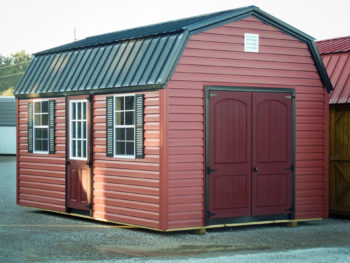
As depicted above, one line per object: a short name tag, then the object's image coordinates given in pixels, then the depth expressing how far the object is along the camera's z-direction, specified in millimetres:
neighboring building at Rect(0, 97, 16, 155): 48062
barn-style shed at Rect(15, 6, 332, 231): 12594
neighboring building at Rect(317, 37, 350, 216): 15133
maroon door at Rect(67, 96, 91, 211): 14523
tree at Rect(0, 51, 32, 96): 95188
